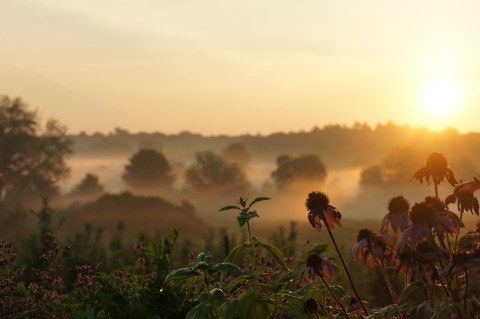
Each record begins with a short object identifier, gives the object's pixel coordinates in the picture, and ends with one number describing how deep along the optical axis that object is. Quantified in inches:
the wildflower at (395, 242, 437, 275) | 179.8
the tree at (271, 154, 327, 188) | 3235.7
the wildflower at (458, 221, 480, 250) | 189.8
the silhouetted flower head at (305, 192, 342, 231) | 191.8
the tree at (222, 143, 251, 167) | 5447.8
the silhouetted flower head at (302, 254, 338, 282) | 190.2
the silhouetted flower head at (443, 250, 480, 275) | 161.2
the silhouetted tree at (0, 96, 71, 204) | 2009.1
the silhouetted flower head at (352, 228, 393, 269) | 190.5
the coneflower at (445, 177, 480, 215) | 196.7
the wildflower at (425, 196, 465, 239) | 169.9
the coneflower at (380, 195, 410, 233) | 192.4
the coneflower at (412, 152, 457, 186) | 200.5
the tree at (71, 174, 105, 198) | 2857.5
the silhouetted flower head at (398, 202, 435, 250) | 167.5
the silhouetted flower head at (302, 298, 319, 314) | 193.0
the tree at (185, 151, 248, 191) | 3262.8
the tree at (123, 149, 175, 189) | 3275.1
